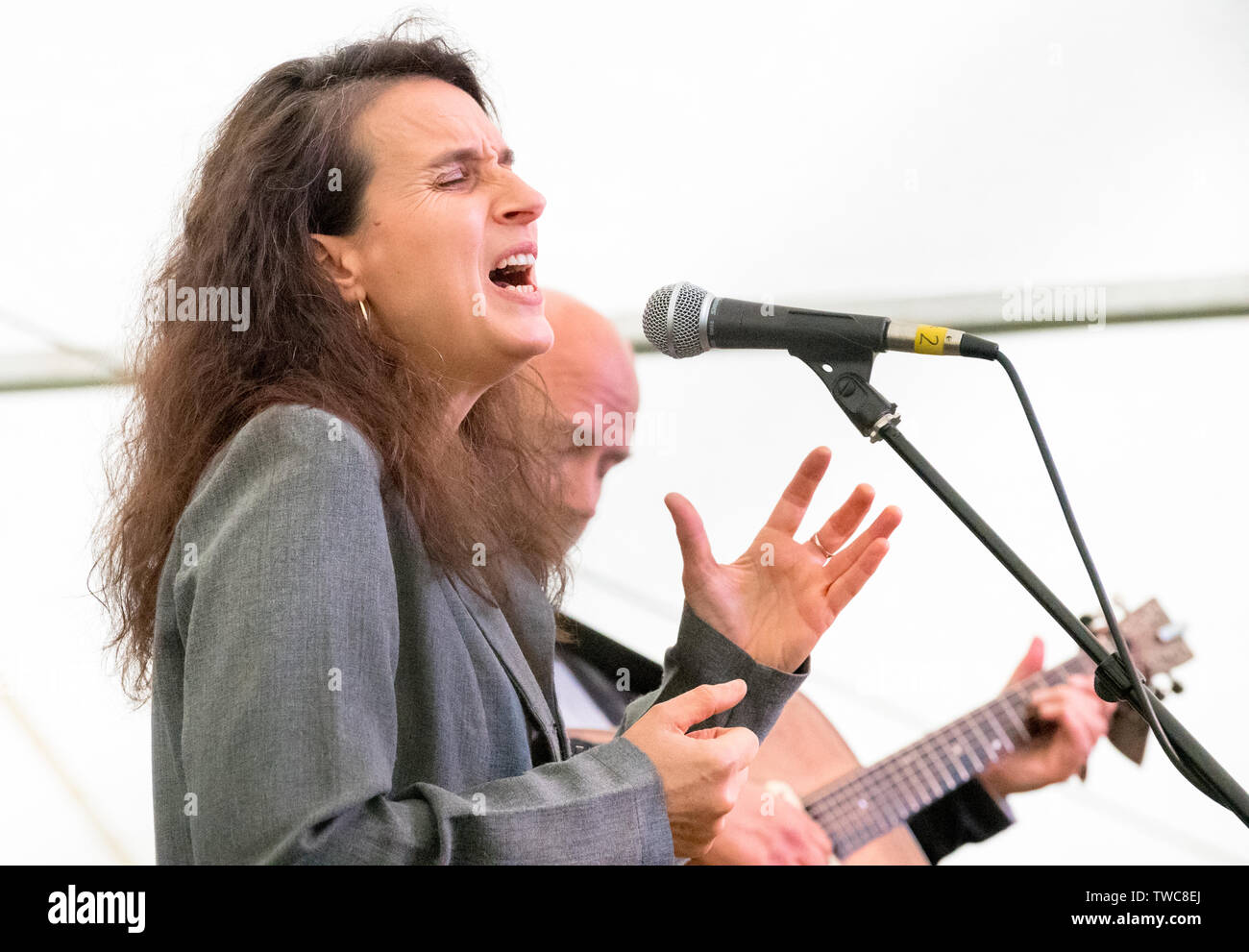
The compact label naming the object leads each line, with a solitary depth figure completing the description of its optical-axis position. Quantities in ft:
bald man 5.46
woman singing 2.60
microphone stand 2.89
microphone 3.21
